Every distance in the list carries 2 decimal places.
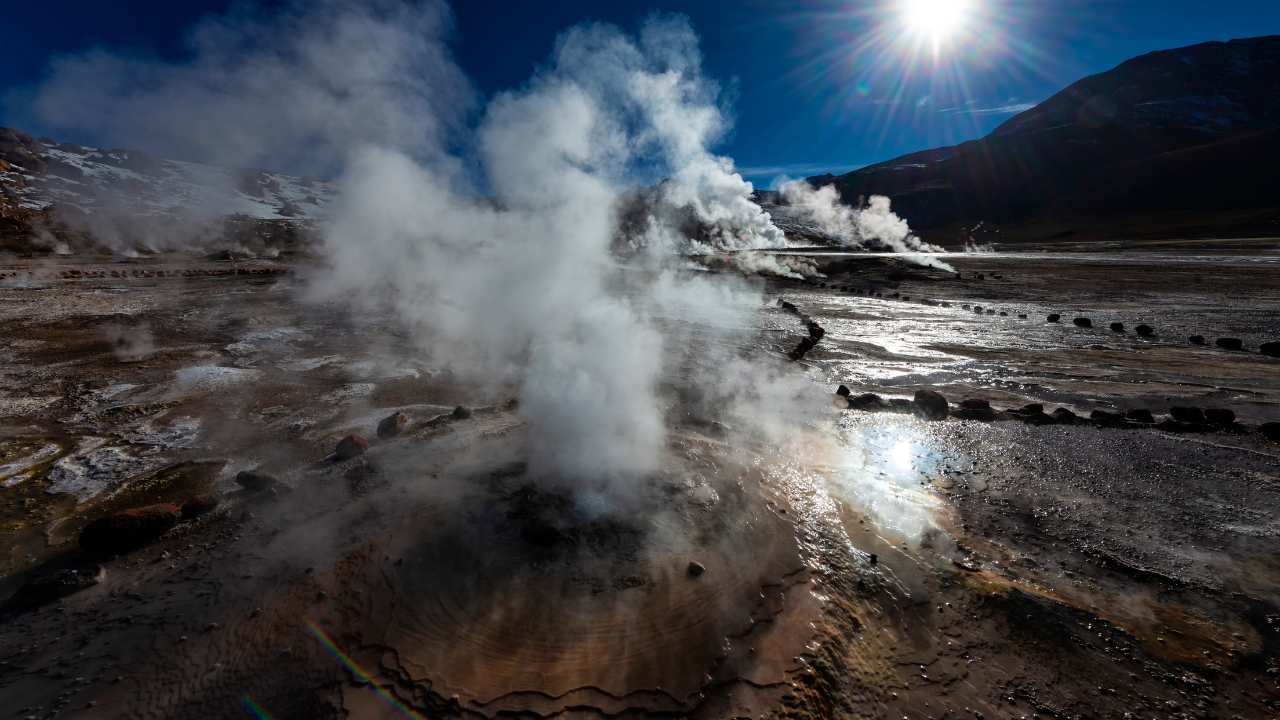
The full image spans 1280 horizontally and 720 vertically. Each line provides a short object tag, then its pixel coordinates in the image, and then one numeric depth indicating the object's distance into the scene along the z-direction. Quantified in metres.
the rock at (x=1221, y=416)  8.13
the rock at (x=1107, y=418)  8.45
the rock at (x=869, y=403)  9.52
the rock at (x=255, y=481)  6.04
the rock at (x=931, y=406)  9.05
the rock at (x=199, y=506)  5.49
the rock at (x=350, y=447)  6.95
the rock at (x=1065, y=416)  8.62
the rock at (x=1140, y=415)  8.49
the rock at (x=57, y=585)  4.25
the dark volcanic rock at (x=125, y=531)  4.88
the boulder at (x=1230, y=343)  12.91
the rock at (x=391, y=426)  7.66
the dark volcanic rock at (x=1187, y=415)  8.28
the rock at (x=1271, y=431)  7.55
